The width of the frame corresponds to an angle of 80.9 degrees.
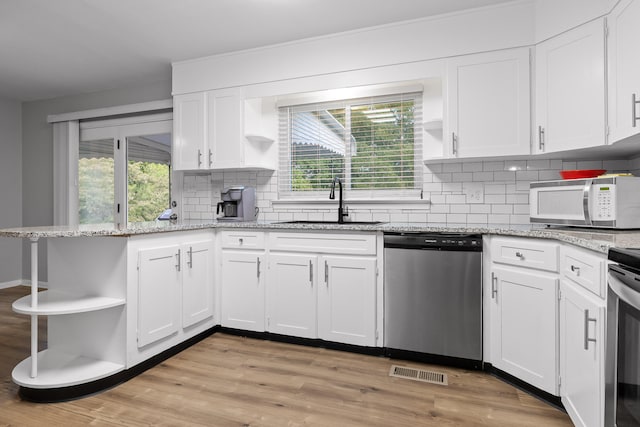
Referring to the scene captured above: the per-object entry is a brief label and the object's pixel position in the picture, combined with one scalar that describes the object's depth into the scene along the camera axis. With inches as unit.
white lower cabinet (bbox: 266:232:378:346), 106.2
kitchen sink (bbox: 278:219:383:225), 128.2
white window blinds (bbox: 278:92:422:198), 129.8
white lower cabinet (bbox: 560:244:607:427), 58.1
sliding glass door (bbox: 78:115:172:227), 172.1
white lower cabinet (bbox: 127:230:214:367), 93.0
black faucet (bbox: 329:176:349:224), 127.8
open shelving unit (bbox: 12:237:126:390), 85.7
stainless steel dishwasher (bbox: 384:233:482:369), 95.3
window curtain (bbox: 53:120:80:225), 187.8
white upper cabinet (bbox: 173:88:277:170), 136.1
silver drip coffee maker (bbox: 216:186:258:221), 136.0
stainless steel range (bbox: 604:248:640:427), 44.3
